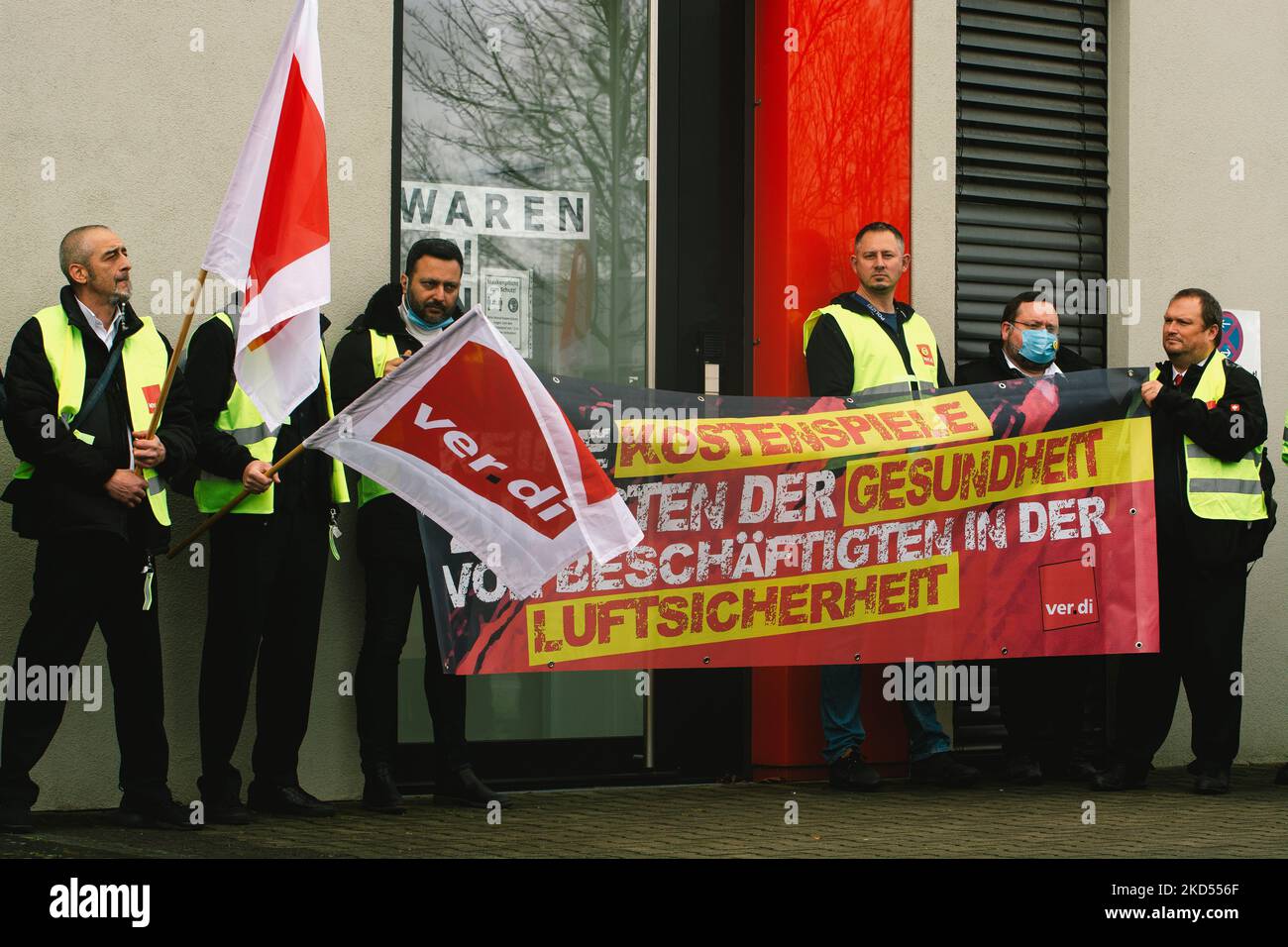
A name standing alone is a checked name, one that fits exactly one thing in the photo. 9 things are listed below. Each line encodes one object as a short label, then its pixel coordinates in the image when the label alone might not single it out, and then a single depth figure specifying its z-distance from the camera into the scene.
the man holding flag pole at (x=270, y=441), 6.61
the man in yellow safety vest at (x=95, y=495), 6.82
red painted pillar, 8.91
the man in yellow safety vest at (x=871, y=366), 8.56
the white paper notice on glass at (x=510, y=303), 8.59
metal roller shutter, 9.88
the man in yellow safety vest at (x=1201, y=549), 8.61
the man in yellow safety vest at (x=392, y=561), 7.68
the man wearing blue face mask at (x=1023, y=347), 8.98
